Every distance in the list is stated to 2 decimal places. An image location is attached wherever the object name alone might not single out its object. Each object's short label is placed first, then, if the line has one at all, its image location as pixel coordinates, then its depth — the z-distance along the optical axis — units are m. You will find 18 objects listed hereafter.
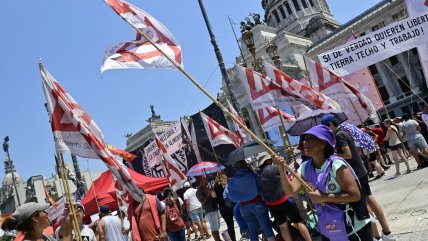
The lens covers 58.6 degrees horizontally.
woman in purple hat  2.77
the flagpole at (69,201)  3.72
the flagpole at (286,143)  4.44
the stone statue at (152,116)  71.54
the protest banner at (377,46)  7.68
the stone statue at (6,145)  30.63
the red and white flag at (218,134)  12.54
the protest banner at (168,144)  16.60
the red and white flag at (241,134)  12.67
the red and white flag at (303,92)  6.70
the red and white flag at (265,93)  6.46
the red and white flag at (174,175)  11.11
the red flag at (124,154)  14.96
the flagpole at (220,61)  11.00
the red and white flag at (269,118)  8.93
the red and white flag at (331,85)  8.39
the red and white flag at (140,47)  5.09
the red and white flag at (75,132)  4.62
